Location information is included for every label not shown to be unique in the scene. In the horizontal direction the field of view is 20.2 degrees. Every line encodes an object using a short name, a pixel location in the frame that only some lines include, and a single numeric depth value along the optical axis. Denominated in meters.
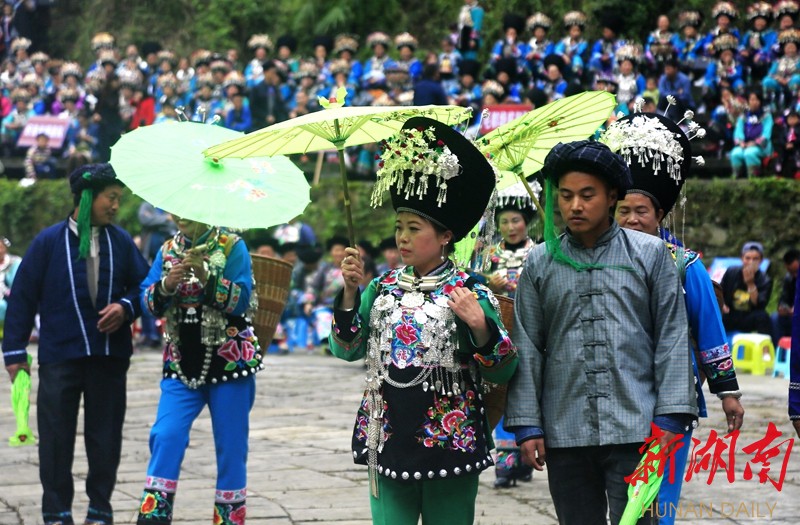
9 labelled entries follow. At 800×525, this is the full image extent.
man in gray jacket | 7.31
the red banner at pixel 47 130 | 38.14
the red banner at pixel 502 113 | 23.38
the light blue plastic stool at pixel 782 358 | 21.51
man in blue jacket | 11.32
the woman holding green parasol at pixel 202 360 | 10.34
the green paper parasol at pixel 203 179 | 9.20
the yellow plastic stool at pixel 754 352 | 22.05
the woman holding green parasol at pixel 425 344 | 7.70
